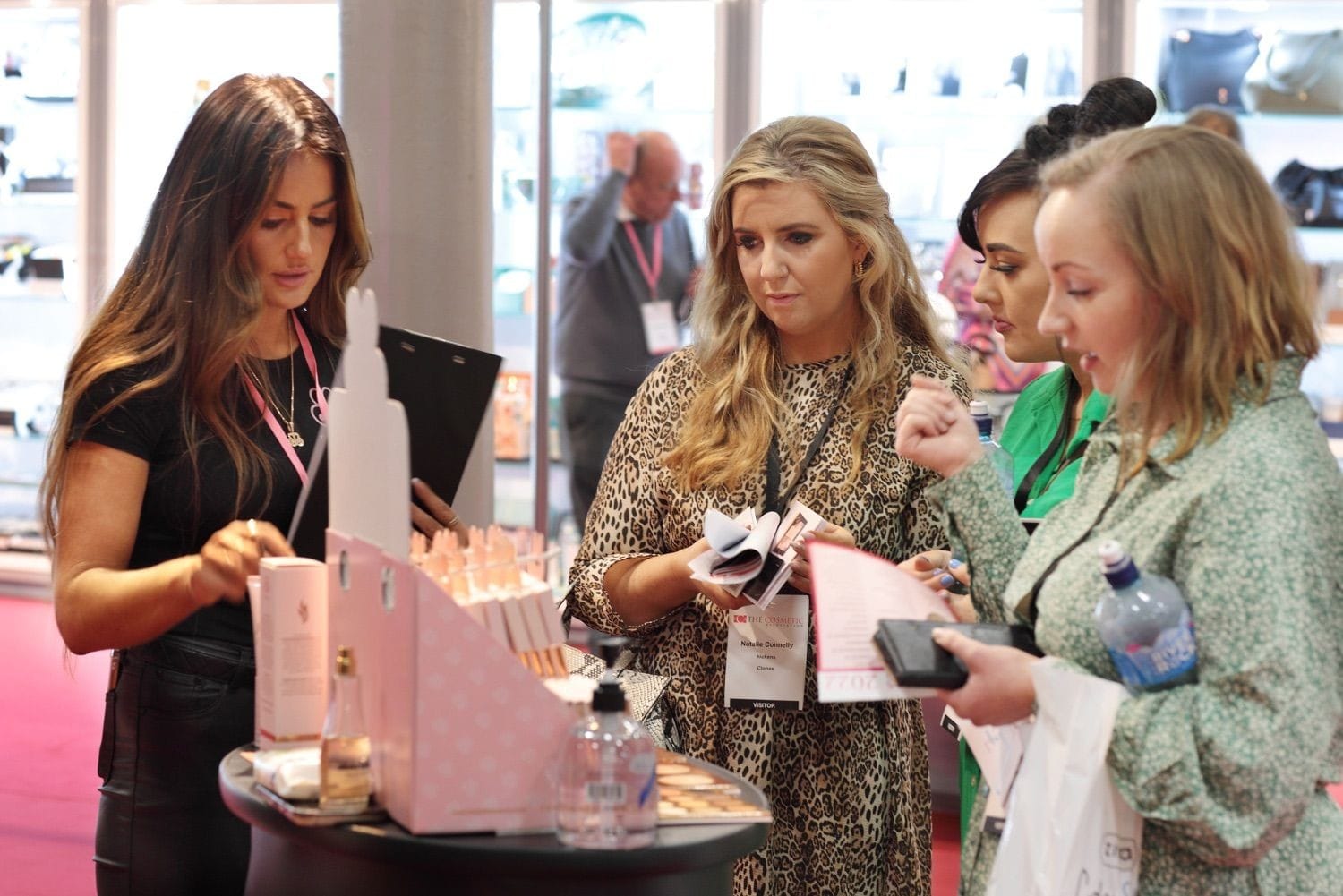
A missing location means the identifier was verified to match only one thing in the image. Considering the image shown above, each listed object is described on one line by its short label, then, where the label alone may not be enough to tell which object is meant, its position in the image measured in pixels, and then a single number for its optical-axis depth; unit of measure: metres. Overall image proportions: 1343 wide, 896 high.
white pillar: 3.36
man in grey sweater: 6.20
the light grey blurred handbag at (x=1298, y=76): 5.83
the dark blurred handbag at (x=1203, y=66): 5.84
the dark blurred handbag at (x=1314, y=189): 5.92
